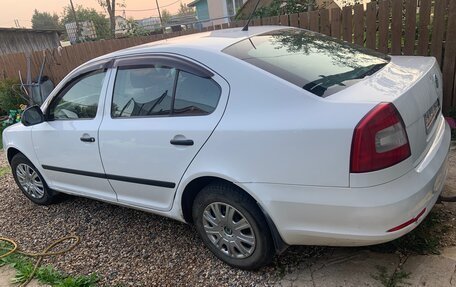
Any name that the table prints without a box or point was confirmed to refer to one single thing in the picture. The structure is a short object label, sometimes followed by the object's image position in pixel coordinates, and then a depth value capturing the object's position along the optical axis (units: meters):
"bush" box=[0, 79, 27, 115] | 9.73
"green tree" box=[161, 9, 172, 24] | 77.94
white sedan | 2.08
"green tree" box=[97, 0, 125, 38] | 26.93
